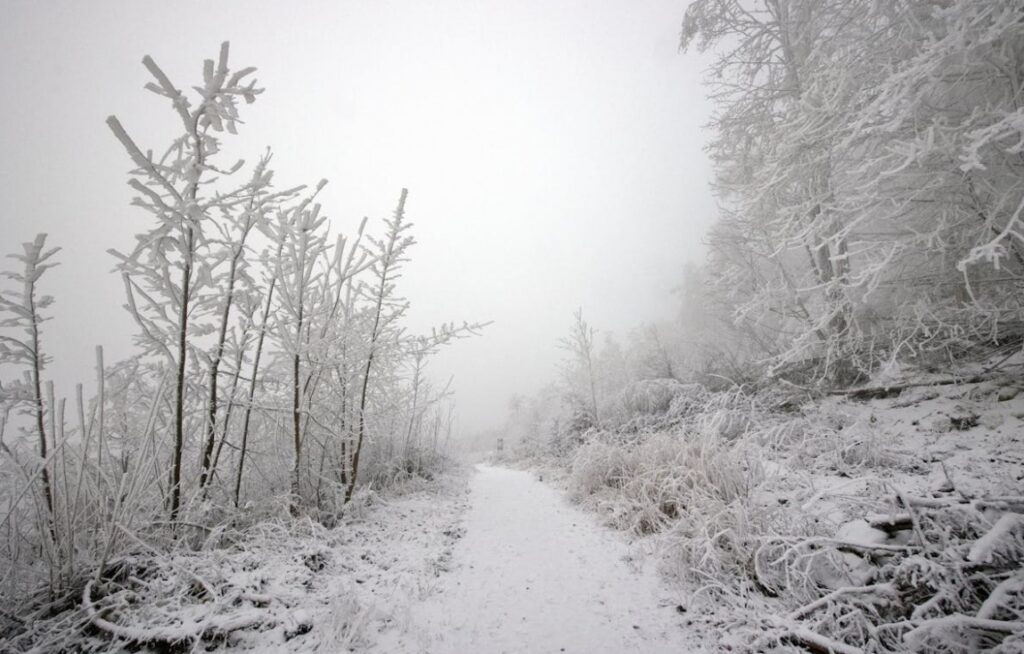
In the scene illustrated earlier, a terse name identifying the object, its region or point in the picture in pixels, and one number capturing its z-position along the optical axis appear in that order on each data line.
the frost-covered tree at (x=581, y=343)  11.01
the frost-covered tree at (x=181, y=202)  2.10
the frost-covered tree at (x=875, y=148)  4.00
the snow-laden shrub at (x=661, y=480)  3.21
